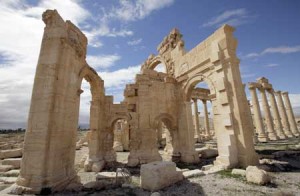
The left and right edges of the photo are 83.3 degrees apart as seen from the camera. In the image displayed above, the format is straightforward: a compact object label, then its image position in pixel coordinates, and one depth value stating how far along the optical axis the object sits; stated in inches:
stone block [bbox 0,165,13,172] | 373.2
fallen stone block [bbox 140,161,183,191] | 215.9
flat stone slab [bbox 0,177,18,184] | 263.0
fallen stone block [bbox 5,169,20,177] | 330.2
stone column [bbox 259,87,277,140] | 805.5
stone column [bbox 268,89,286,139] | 856.9
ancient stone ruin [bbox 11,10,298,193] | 218.8
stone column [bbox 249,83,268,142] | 776.8
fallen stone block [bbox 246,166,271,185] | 211.0
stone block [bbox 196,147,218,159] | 475.6
